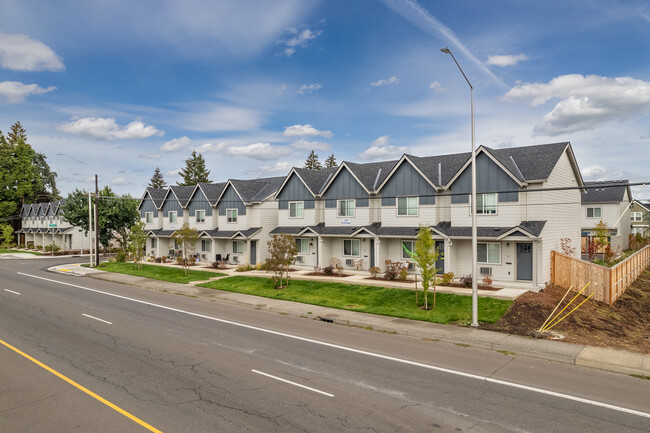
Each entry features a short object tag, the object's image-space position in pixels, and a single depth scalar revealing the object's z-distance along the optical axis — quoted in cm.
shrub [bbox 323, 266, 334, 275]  3123
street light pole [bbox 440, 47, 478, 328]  1695
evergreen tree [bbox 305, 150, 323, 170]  9169
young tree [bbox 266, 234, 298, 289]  2719
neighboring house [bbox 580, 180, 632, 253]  4947
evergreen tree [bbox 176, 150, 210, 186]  9094
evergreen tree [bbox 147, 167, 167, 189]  10031
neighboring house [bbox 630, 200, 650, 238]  6382
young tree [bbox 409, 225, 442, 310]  1991
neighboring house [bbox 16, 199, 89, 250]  6554
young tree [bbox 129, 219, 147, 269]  3944
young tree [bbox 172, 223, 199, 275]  3391
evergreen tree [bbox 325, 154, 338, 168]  9225
